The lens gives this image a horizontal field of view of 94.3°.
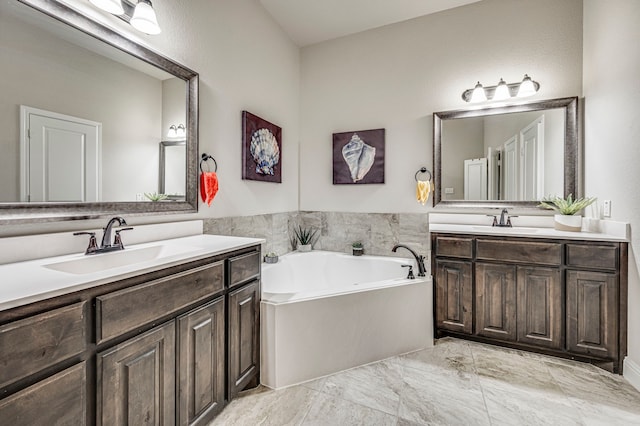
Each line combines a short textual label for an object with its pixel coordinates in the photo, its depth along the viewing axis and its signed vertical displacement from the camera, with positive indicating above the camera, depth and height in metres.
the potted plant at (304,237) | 3.33 -0.30
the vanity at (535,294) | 2.00 -0.61
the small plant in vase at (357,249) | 3.15 -0.40
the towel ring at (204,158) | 2.12 +0.39
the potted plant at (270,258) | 2.81 -0.44
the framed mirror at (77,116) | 1.21 +0.47
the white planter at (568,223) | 2.29 -0.09
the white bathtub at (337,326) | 1.87 -0.80
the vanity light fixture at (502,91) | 2.57 +1.08
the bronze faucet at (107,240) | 1.41 -0.14
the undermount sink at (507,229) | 2.31 -0.15
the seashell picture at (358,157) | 3.17 +0.60
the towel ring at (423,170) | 2.97 +0.41
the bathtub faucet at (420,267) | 2.46 -0.46
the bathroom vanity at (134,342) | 0.81 -0.47
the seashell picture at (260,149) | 2.53 +0.57
